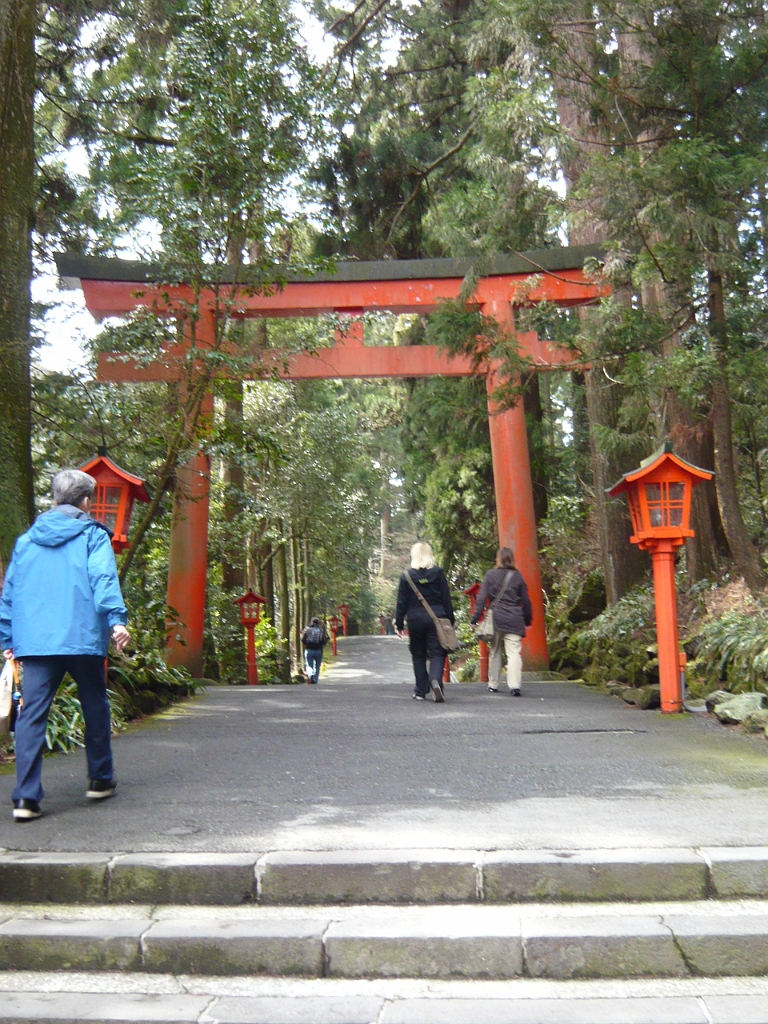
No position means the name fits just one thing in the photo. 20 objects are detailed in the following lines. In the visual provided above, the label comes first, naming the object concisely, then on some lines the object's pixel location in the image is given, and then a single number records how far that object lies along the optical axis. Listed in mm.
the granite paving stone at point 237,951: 3381
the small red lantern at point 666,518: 8078
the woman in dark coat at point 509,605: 9750
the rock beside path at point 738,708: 7215
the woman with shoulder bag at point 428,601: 9203
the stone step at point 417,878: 3684
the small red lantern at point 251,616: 18234
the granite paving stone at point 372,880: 3703
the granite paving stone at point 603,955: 3324
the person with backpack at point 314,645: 21984
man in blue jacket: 4566
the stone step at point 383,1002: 3021
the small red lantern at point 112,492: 8453
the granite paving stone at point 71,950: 3443
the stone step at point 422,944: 3332
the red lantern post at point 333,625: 40594
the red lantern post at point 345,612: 53262
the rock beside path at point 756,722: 6827
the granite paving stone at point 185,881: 3736
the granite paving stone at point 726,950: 3322
